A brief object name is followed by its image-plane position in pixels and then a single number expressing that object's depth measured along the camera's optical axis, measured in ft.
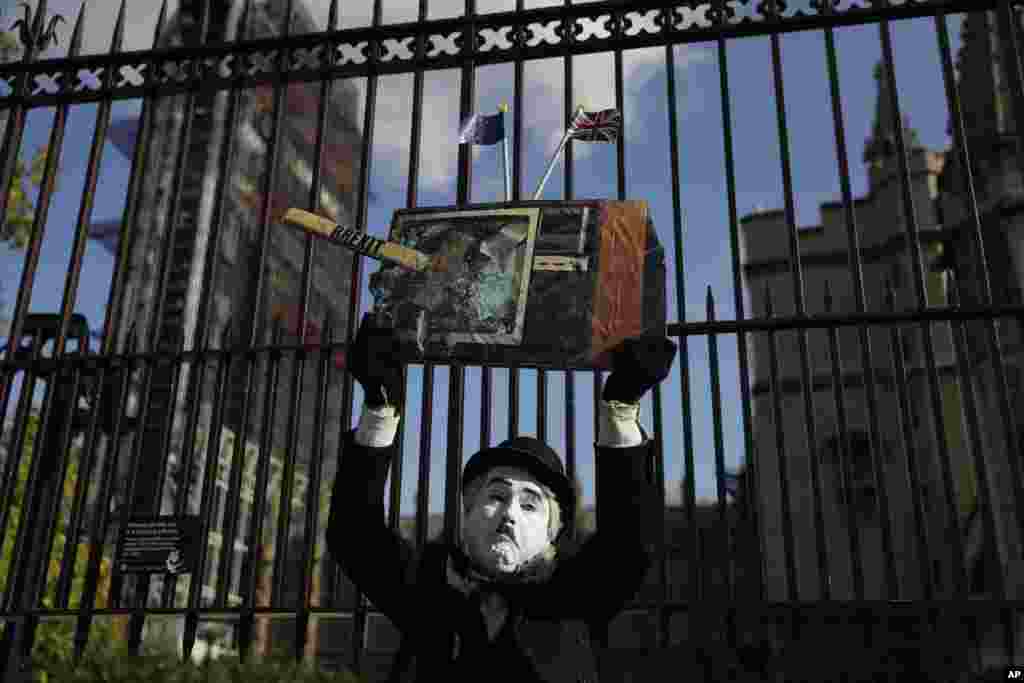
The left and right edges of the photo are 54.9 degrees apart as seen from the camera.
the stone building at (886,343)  69.97
